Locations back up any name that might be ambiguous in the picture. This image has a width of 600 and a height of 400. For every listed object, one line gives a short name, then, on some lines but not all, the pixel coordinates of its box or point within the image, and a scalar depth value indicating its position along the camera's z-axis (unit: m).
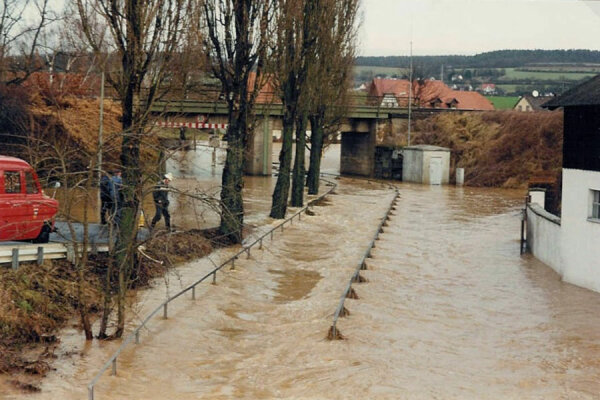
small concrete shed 61.72
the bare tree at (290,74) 33.59
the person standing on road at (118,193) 22.26
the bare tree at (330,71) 38.94
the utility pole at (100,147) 13.95
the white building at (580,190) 22.41
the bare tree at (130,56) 18.58
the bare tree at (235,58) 27.03
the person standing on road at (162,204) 24.77
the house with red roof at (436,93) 115.06
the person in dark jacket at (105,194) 22.67
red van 17.30
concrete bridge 59.11
